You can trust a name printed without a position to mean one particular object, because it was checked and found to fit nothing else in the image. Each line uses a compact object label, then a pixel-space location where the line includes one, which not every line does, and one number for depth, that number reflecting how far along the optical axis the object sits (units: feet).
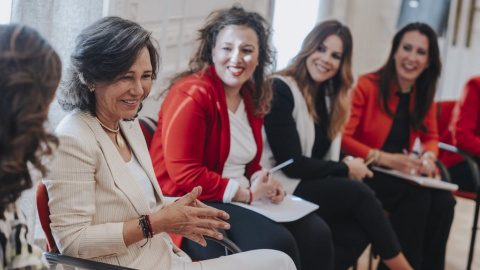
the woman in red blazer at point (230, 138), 7.62
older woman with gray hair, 5.42
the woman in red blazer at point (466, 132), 11.81
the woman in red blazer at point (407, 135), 10.49
